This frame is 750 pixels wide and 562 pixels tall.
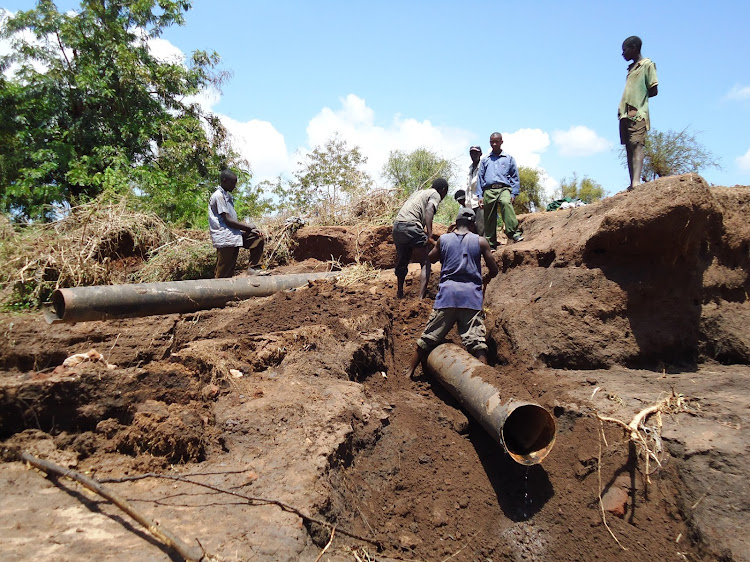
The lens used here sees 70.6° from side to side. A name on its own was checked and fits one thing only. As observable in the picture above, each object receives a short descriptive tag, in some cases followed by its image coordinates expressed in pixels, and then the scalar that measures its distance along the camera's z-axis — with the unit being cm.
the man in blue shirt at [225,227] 730
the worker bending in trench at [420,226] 675
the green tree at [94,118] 1267
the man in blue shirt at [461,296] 522
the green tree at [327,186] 1191
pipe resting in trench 376
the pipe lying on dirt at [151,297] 567
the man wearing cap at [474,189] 784
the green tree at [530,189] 1986
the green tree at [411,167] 1734
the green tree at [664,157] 1269
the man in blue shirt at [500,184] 721
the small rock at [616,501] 371
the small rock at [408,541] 359
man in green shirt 565
